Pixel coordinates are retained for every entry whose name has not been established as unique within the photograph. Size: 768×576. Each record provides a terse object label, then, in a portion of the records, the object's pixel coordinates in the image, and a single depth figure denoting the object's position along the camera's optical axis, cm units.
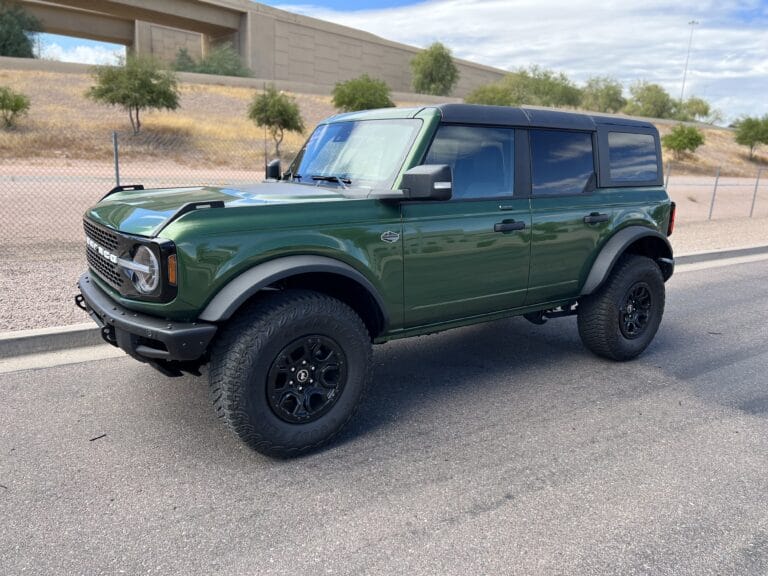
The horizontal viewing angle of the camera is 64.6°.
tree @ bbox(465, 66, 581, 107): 7269
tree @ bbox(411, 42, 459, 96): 7650
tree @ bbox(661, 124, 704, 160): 4884
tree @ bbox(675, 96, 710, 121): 9325
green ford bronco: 309
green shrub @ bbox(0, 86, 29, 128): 2931
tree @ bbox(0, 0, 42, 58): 5381
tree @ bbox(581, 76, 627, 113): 8600
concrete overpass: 6397
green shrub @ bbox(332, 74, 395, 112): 4234
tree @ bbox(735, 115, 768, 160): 5931
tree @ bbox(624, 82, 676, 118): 8838
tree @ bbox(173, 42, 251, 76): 6119
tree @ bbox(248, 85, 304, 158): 3462
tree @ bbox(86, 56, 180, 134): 3375
